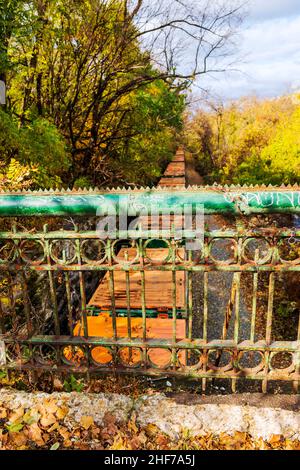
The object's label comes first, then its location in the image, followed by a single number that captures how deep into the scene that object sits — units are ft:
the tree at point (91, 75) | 31.24
